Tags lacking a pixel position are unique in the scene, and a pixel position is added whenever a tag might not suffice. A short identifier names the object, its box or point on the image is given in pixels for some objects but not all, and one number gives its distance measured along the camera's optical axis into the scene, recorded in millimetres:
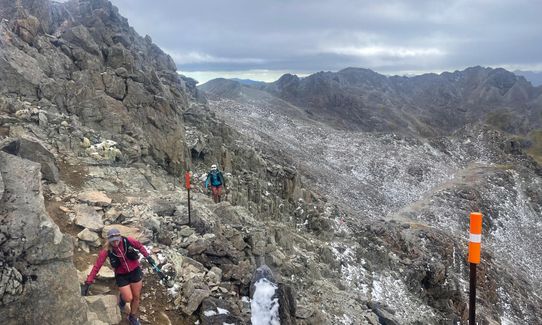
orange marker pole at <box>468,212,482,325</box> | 6484
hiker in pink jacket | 7992
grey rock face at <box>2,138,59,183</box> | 13297
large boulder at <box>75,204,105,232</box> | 11422
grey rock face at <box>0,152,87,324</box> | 6828
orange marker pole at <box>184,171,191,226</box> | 13719
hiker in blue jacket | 18047
